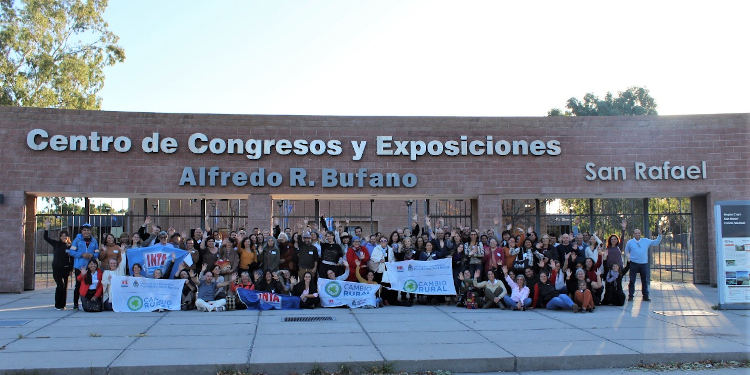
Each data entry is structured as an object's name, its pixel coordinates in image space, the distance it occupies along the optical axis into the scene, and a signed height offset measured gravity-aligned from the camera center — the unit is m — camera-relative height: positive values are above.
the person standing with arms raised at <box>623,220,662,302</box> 14.34 -0.98
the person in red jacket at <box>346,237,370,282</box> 13.40 -0.79
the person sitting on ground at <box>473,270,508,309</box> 12.82 -1.46
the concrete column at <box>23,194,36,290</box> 16.39 -0.51
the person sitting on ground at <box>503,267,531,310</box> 12.56 -1.56
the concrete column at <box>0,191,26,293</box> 15.70 -0.42
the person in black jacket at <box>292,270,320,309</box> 12.77 -1.45
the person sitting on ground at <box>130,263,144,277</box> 12.52 -0.93
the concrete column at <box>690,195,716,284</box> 17.87 -0.74
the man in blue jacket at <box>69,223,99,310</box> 12.66 -0.55
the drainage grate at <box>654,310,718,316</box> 11.99 -1.84
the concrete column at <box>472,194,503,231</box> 17.15 +0.24
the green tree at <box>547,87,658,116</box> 46.97 +8.43
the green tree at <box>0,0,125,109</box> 31.19 +8.73
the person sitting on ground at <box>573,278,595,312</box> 12.27 -1.60
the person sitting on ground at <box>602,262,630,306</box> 13.32 -1.50
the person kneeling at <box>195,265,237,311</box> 12.38 -1.43
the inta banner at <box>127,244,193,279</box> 13.00 -0.71
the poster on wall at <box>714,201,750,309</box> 12.45 -0.77
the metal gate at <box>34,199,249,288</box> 17.84 +0.10
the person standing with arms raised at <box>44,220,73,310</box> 12.68 -0.84
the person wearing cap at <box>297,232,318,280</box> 13.27 -0.73
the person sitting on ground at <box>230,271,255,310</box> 12.62 -1.28
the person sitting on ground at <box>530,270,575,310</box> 12.54 -1.51
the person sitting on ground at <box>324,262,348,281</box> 13.23 -1.13
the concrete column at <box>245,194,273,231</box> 16.64 +0.27
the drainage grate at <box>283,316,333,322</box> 11.17 -1.74
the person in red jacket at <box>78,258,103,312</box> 12.29 -1.26
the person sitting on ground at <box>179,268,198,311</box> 12.63 -1.33
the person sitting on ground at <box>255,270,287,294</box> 12.71 -1.24
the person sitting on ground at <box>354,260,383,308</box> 13.30 -1.26
